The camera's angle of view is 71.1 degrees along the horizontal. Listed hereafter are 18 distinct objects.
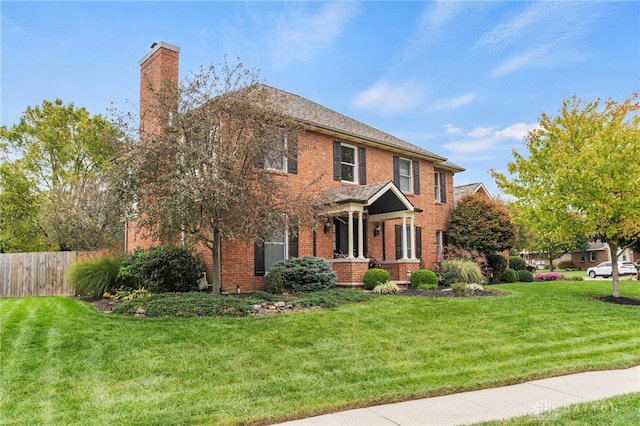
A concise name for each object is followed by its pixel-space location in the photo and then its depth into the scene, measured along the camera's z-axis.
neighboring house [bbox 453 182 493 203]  25.48
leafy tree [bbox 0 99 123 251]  21.06
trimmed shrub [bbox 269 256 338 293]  12.93
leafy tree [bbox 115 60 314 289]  9.71
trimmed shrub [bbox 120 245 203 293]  11.74
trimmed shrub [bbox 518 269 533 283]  24.72
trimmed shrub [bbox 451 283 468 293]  13.98
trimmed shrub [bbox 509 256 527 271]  27.22
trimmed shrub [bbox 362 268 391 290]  14.14
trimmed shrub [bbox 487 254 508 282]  22.61
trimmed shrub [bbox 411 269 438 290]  15.23
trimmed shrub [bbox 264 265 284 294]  12.42
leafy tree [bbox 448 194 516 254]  21.64
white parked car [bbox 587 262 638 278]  35.97
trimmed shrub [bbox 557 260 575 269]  58.31
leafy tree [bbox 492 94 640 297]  13.02
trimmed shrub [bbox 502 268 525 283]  23.39
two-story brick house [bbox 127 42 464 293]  14.09
